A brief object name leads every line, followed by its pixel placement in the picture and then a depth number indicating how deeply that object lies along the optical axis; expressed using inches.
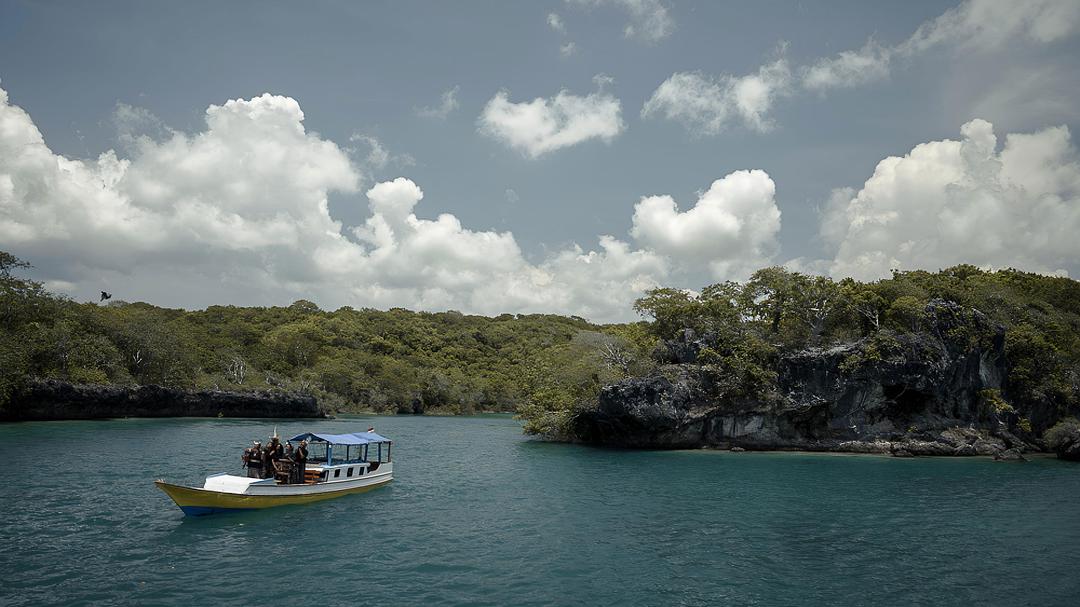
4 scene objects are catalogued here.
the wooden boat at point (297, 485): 975.0
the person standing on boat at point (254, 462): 1090.1
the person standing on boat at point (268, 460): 1110.4
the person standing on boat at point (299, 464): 1133.7
